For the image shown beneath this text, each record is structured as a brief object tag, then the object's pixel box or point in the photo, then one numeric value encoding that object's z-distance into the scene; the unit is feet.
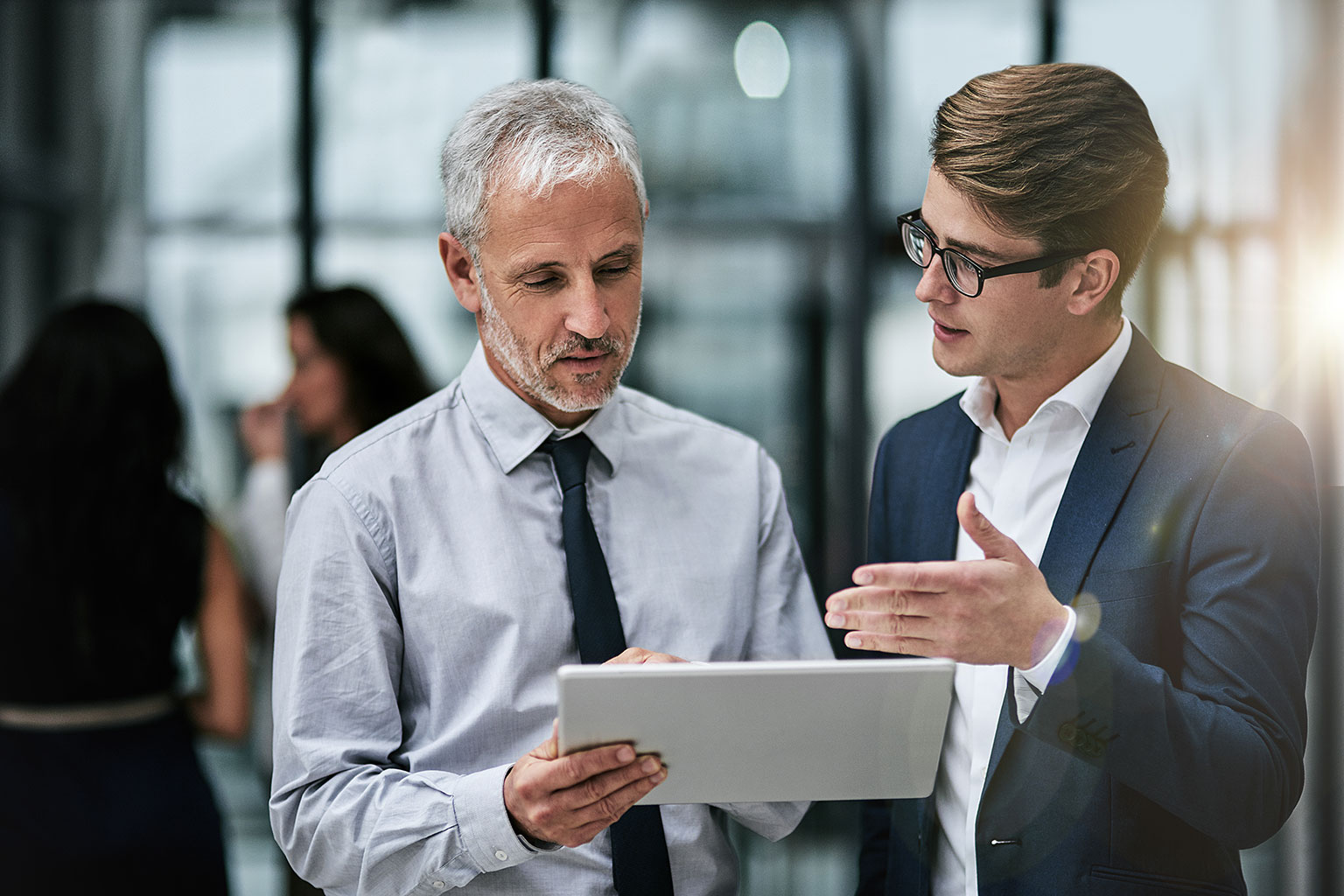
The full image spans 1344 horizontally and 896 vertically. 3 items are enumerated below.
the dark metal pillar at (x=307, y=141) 14.17
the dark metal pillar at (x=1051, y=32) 14.05
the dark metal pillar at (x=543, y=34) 14.14
